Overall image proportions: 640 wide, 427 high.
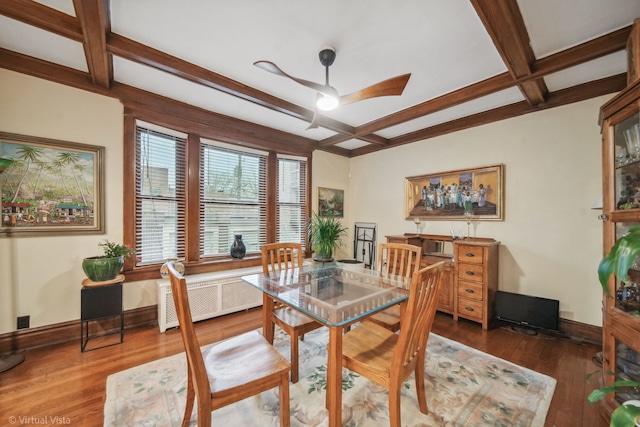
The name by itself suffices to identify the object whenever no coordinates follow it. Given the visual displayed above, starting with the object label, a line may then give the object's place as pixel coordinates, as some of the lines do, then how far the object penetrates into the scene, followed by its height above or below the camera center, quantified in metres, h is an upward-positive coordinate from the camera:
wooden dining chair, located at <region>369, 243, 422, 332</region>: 2.04 -0.61
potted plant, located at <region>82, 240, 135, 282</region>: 2.41 -0.51
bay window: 3.01 +0.19
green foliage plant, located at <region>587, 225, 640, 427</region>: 0.79 -0.22
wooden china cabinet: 1.51 +0.02
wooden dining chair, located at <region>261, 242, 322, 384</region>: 1.89 -0.87
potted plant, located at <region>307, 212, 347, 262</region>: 4.24 -0.47
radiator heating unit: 2.82 -1.07
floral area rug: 1.60 -1.35
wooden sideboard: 2.92 -0.84
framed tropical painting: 2.28 +0.25
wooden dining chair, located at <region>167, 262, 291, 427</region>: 1.17 -0.90
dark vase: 3.65 -0.55
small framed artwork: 4.73 +0.18
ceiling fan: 1.94 +1.01
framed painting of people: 3.23 +0.24
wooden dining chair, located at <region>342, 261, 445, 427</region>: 1.35 -0.91
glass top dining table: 1.43 -0.64
